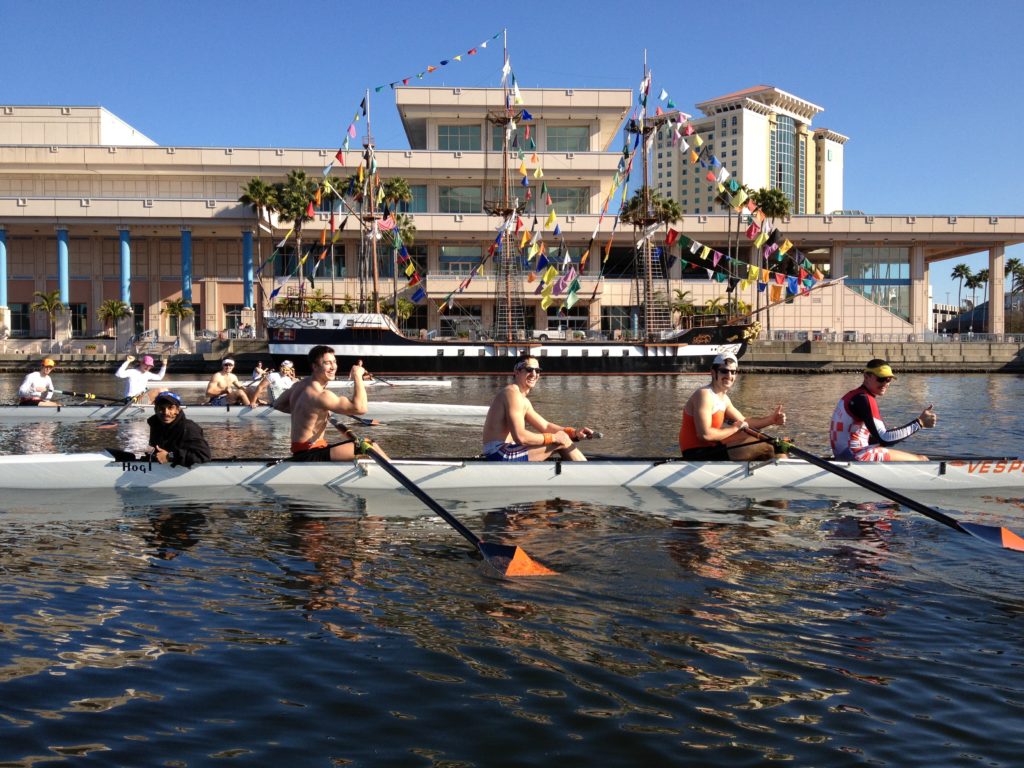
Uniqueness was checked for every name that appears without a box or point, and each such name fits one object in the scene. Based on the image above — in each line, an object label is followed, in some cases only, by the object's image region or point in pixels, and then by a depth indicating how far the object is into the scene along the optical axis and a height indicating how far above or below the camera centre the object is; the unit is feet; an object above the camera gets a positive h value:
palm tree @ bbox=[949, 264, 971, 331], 395.14 +39.44
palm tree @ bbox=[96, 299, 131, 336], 193.06 +11.85
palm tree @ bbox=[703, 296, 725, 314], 201.26 +12.60
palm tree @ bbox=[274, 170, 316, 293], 188.85 +36.71
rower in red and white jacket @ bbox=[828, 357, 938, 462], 35.01 -2.99
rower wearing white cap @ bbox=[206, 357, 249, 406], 65.10 -2.06
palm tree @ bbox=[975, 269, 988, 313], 381.40 +36.44
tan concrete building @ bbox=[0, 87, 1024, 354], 207.00 +32.60
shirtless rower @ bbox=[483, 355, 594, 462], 32.86 -2.89
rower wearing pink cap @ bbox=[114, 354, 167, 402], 60.90 -1.16
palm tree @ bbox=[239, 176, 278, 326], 189.78 +36.67
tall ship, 155.02 +3.90
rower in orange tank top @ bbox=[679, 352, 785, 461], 34.04 -2.79
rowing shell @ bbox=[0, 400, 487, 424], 59.47 -3.58
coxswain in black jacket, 33.78 -3.07
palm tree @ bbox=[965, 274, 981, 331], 390.42 +34.69
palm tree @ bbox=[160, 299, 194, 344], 195.62 +12.20
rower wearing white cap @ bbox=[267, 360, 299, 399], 69.82 -1.47
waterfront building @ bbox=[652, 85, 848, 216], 543.80 +140.17
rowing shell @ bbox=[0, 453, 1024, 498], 33.94 -4.56
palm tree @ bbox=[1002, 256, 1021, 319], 353.51 +37.99
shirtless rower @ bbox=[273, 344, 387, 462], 32.01 -1.76
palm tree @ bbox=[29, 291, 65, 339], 192.65 +13.24
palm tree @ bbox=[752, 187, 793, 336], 197.88 +36.31
